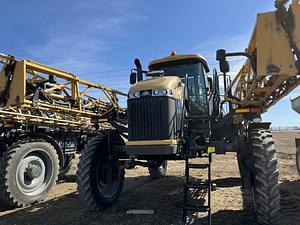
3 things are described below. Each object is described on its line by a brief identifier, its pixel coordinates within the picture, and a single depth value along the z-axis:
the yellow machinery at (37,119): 4.98
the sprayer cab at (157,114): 3.93
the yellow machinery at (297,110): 6.03
